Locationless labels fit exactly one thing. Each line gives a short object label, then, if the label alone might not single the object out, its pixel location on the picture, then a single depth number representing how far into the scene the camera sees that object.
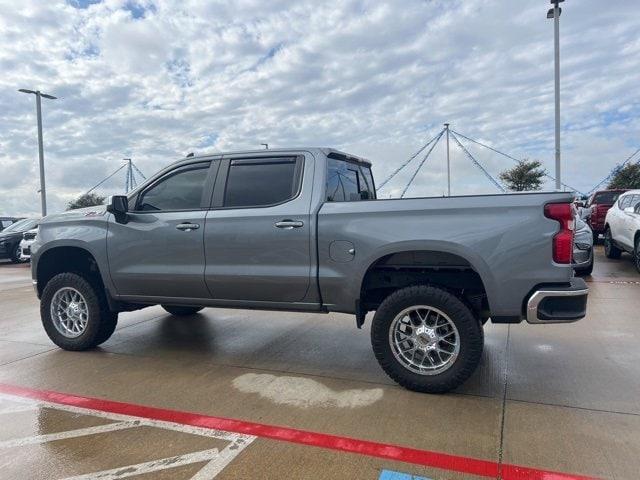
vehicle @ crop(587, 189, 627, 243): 15.01
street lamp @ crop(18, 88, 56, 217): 20.69
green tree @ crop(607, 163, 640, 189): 30.17
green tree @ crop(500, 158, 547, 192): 32.34
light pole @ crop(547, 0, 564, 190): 15.09
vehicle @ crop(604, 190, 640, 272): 9.92
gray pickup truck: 3.71
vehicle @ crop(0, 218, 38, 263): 17.20
